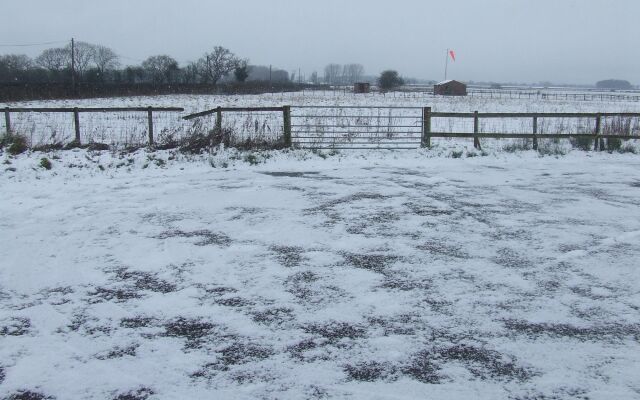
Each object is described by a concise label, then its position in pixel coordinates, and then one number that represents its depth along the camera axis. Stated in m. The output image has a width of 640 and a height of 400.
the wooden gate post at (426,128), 14.96
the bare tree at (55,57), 111.00
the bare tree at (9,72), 68.05
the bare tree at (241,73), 86.38
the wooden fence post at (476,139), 14.65
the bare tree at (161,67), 77.88
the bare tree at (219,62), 98.38
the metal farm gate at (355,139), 15.02
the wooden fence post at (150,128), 13.69
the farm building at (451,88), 67.81
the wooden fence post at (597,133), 14.85
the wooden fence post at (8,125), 13.50
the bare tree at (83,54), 104.75
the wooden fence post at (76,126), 13.45
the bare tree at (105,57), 111.38
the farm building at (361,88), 73.38
